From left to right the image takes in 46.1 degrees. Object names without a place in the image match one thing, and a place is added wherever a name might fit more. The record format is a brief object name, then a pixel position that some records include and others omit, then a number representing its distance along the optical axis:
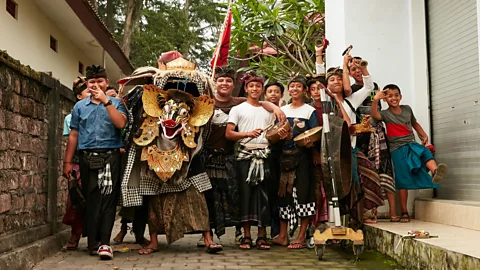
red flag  7.48
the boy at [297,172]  5.98
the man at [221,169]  6.02
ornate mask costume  5.45
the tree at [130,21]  23.56
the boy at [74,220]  5.98
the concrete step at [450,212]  5.14
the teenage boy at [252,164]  5.98
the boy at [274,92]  6.31
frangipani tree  8.88
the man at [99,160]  5.45
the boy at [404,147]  6.07
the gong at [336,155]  5.12
